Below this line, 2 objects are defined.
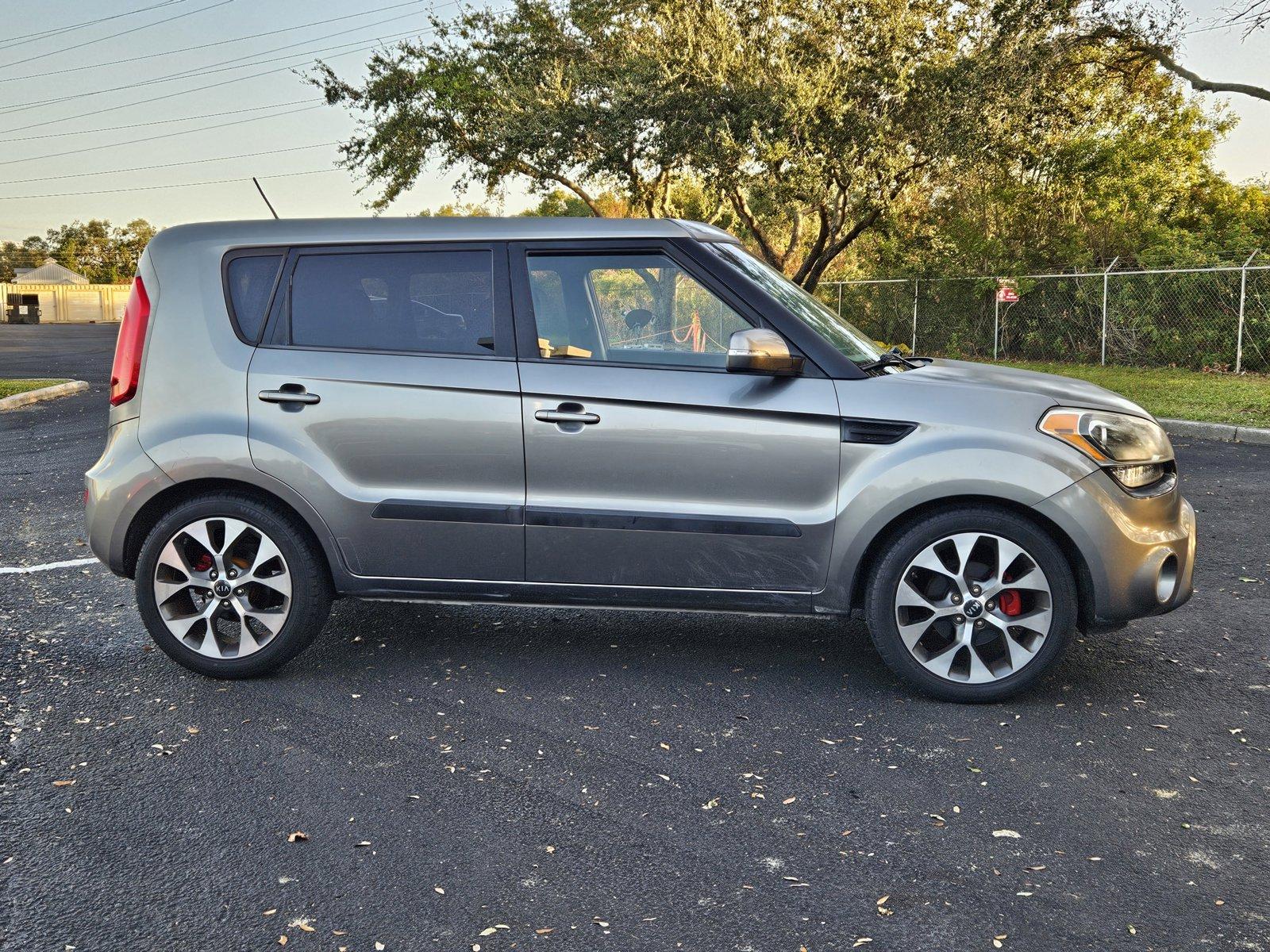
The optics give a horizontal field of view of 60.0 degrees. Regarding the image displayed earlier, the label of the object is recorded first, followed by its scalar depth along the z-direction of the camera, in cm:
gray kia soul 419
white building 8024
